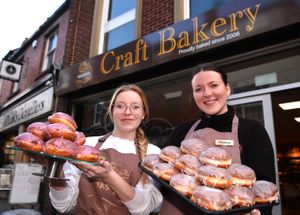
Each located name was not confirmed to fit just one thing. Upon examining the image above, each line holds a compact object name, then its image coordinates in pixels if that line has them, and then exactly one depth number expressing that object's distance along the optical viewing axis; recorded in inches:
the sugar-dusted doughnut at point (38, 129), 58.8
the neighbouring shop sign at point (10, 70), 399.2
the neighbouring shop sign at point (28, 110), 291.4
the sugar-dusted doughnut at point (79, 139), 60.6
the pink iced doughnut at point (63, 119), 63.3
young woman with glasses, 58.7
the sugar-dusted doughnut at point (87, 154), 52.3
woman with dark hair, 54.8
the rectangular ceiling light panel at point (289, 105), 163.0
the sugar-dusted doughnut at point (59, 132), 57.1
